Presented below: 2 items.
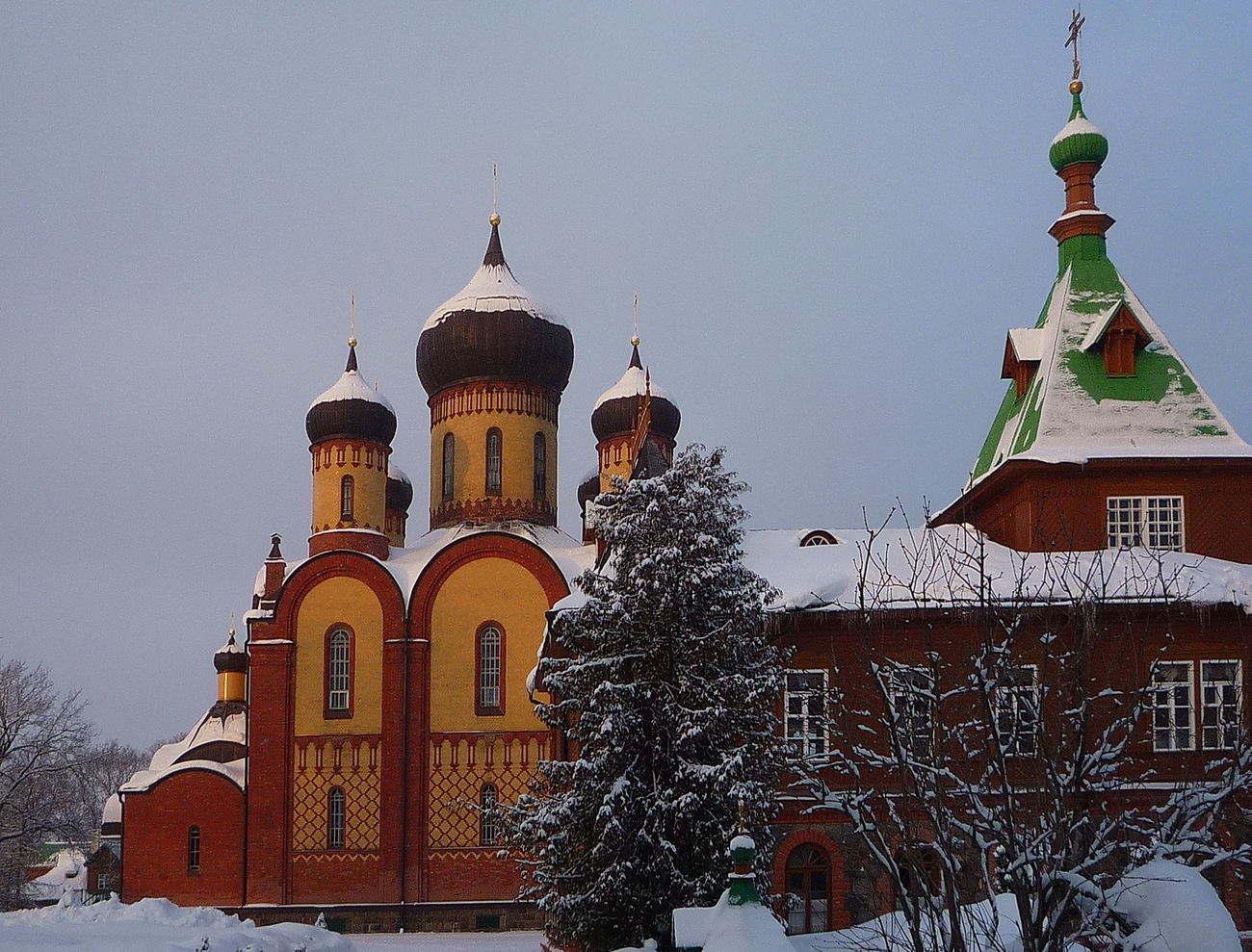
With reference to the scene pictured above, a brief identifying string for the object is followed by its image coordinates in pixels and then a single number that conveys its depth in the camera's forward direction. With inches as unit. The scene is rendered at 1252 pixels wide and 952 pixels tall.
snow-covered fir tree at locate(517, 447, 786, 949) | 692.1
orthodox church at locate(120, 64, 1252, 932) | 858.8
